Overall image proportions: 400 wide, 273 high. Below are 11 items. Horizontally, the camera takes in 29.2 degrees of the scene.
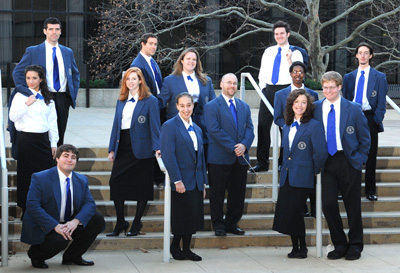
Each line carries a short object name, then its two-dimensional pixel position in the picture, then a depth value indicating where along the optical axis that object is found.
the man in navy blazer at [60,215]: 7.61
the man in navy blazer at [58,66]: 9.29
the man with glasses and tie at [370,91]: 9.66
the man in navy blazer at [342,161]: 8.30
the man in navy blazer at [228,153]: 8.86
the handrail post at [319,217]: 8.34
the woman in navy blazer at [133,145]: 8.80
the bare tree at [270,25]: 22.14
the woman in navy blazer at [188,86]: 9.38
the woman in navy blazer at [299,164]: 8.26
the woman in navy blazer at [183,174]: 8.11
